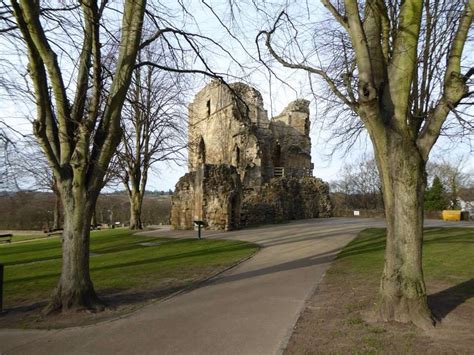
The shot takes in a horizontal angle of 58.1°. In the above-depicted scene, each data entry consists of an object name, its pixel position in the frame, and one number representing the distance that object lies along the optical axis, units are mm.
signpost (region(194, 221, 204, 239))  19297
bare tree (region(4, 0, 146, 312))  7039
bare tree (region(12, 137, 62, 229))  32031
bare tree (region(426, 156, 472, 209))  53562
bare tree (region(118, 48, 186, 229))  26406
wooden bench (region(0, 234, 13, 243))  26188
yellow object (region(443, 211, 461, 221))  29062
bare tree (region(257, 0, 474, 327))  5848
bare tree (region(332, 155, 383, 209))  56919
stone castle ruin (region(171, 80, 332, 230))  24281
